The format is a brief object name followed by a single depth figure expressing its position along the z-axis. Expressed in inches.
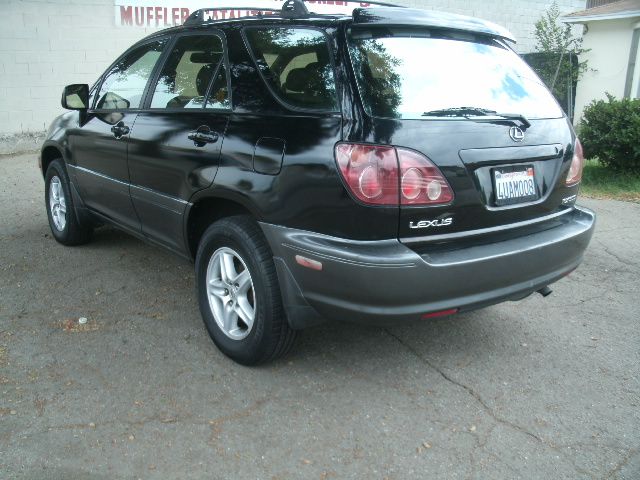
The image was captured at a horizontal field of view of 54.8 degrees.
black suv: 108.1
